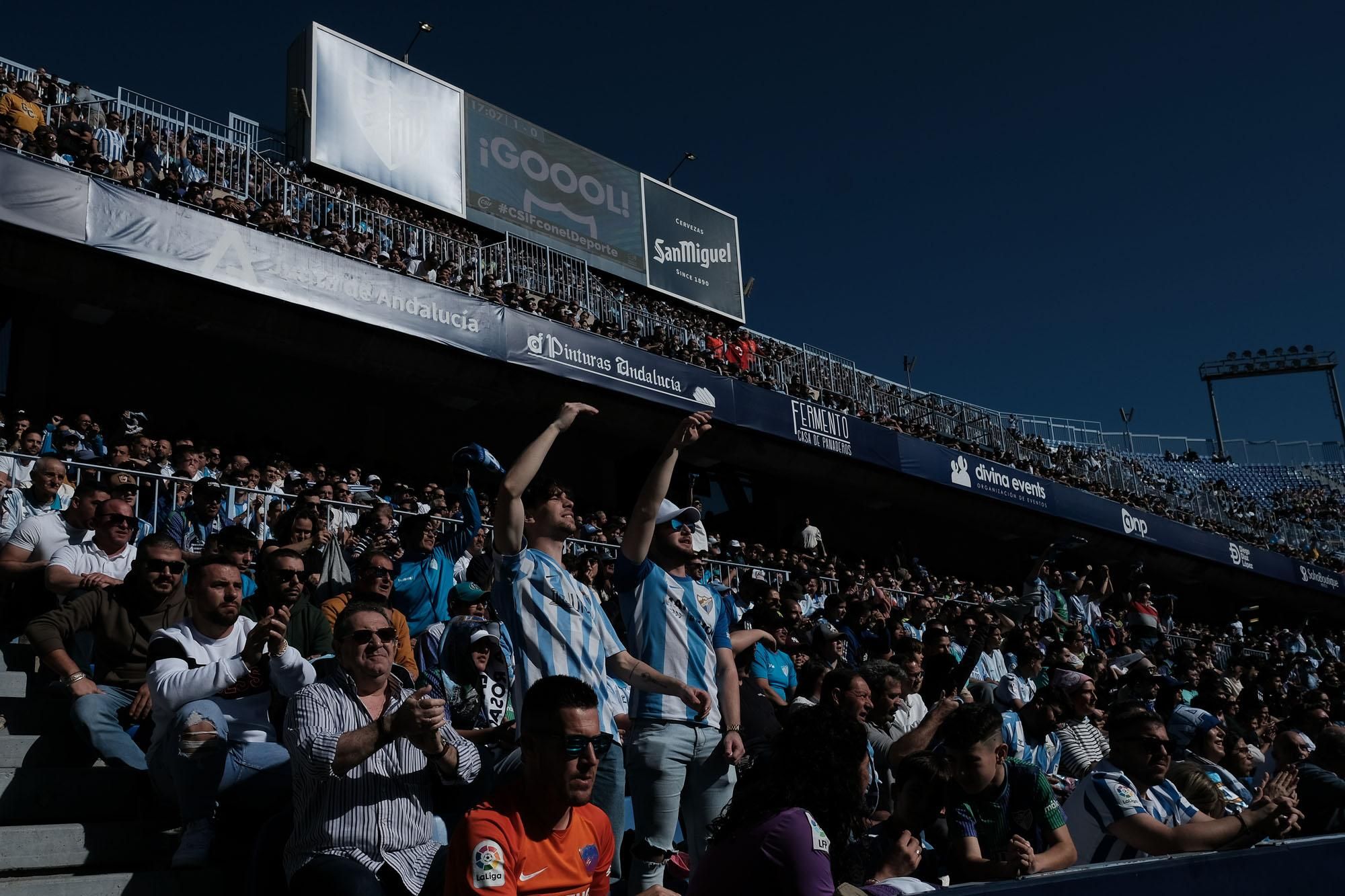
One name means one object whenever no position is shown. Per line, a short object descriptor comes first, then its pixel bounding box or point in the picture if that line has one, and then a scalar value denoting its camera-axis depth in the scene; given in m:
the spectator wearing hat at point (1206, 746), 5.77
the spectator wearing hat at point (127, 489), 7.59
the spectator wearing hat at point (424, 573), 7.03
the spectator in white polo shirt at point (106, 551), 5.69
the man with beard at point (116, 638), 4.51
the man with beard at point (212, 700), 3.93
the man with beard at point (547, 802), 2.86
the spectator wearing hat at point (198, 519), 8.17
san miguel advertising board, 26.30
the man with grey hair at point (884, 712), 5.65
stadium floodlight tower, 59.75
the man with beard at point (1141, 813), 4.11
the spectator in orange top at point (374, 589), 5.86
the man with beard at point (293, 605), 4.98
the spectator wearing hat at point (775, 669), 6.94
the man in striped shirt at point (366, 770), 3.22
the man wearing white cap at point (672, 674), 3.90
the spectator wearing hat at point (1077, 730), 7.68
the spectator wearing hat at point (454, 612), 6.18
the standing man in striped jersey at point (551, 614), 3.75
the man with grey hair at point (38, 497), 7.23
